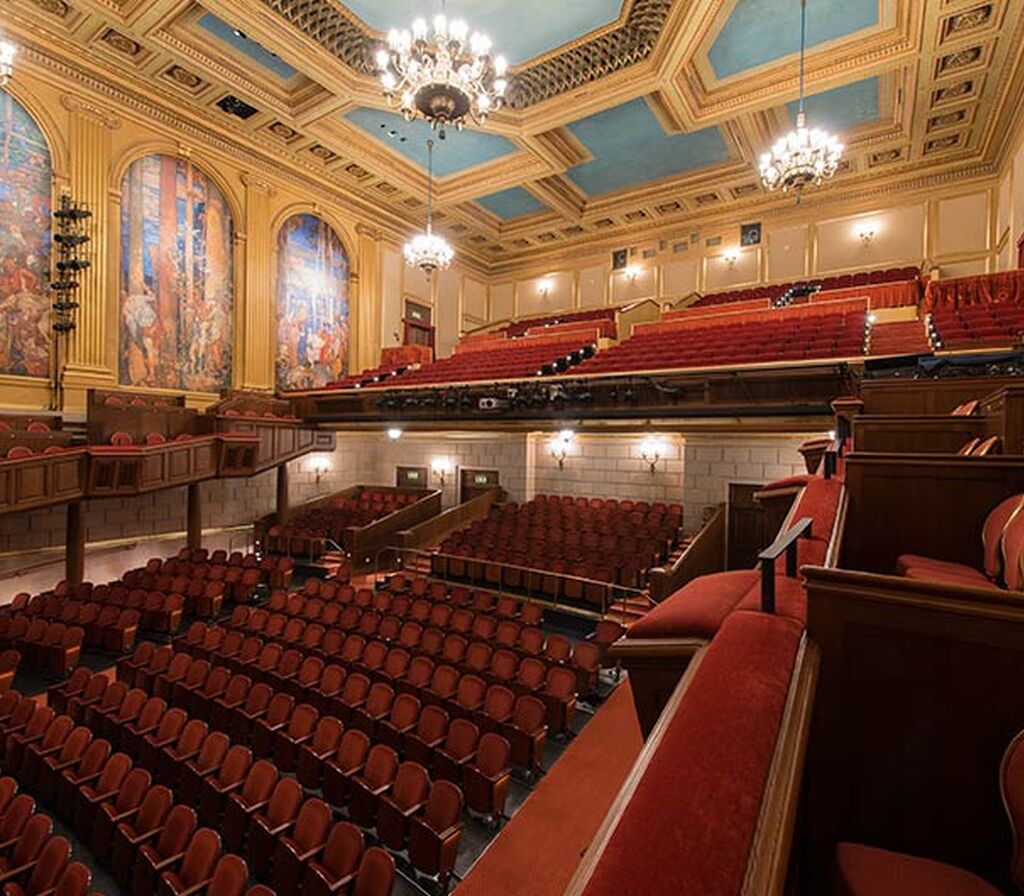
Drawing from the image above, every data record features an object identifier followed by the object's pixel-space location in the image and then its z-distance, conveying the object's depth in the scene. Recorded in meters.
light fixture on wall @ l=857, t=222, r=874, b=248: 9.96
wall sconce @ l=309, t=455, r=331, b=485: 10.39
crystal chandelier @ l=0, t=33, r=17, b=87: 4.77
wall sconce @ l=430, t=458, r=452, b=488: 10.69
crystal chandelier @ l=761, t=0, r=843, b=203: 7.03
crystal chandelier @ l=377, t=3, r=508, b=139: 5.46
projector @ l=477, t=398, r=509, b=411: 7.96
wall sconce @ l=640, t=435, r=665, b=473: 8.83
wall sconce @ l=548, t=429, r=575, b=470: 9.60
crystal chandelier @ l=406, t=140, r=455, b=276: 9.02
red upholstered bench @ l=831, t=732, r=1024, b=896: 0.89
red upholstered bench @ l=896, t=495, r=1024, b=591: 1.58
